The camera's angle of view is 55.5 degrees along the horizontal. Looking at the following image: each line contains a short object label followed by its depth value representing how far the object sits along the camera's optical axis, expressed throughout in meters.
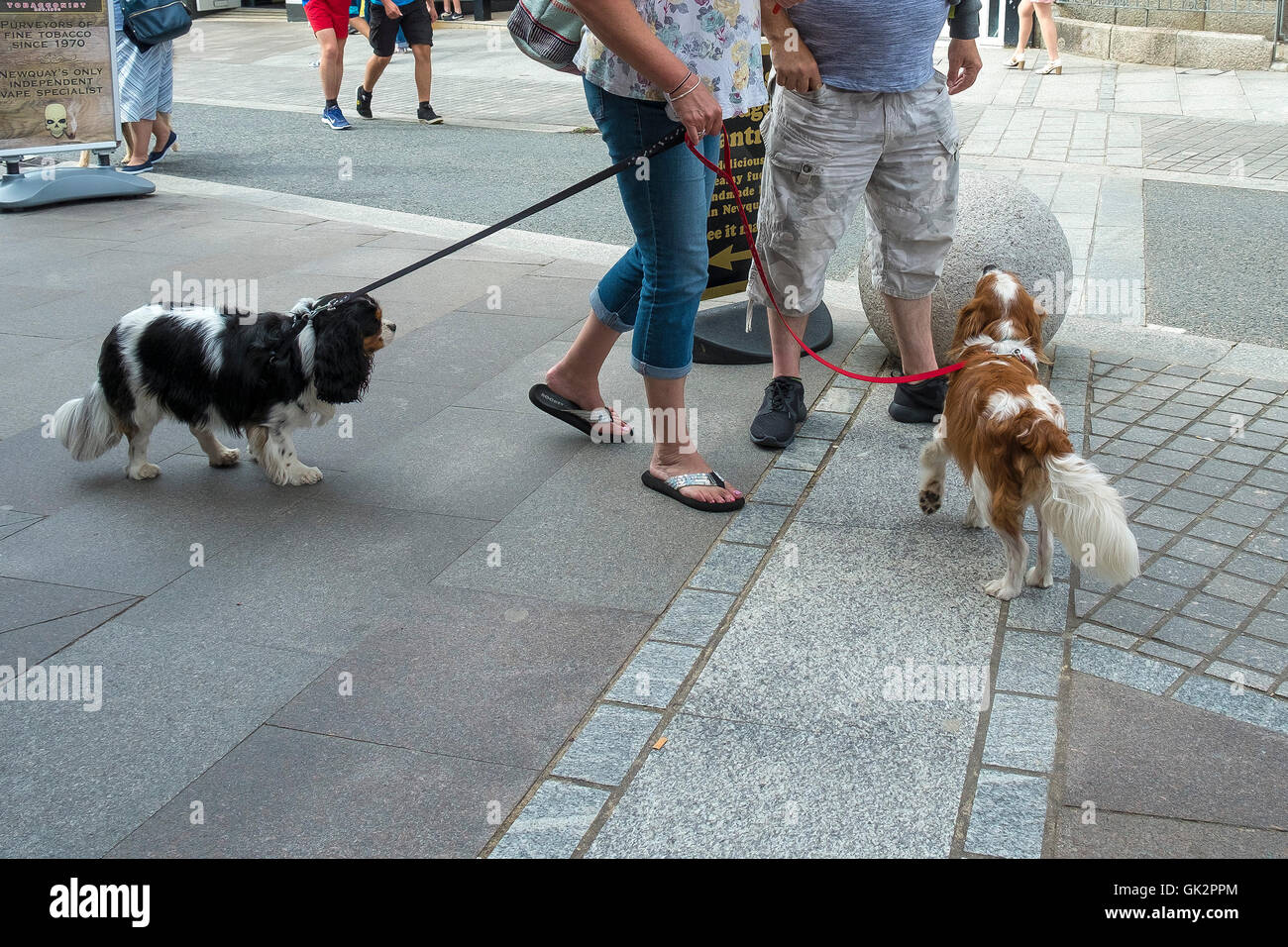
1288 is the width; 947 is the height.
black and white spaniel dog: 4.28
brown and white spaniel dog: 3.22
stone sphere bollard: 5.34
